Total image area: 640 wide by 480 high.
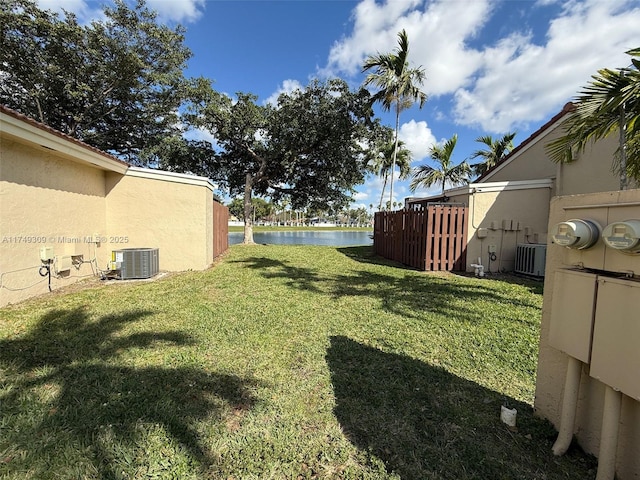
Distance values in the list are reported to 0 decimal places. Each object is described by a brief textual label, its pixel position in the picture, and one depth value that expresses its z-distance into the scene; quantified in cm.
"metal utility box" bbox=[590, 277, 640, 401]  128
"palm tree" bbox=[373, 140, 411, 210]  2190
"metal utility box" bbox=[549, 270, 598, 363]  151
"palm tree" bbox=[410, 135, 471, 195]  1504
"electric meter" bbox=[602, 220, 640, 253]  124
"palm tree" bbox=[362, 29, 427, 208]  1239
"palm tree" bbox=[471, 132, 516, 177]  1550
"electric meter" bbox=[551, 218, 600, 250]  150
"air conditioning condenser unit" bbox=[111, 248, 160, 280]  650
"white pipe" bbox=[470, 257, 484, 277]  743
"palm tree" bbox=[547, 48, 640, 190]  316
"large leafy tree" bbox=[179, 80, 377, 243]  1357
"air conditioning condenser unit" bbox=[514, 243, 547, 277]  714
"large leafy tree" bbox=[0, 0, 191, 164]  1155
